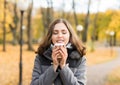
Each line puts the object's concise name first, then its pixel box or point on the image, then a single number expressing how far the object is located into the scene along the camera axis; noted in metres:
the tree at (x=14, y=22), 26.28
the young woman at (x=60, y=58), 1.90
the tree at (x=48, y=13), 23.56
